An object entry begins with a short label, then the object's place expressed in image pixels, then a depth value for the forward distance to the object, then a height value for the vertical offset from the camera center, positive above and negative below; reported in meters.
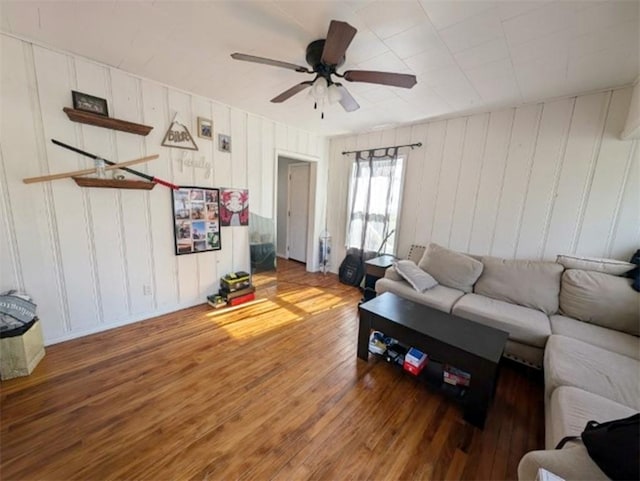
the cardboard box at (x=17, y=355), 1.74 -1.25
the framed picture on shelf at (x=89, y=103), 2.05 +0.71
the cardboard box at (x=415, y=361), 1.86 -1.22
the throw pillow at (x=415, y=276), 2.59 -0.80
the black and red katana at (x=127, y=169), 2.05 +0.18
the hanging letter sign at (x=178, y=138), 2.58 +0.57
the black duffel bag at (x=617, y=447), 0.74 -0.77
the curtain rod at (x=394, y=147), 3.28 +0.77
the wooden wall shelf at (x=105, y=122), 2.01 +0.57
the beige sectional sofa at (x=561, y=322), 1.13 -0.92
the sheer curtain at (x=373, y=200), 3.56 +0.00
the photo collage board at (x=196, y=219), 2.76 -0.33
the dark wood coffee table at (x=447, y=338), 1.53 -0.94
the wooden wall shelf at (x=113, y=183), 2.11 +0.04
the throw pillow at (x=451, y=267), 2.63 -0.71
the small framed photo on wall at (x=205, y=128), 2.78 +0.73
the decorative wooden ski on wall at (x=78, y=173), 1.92 +0.11
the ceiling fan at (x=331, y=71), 1.35 +0.84
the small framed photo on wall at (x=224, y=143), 2.99 +0.62
